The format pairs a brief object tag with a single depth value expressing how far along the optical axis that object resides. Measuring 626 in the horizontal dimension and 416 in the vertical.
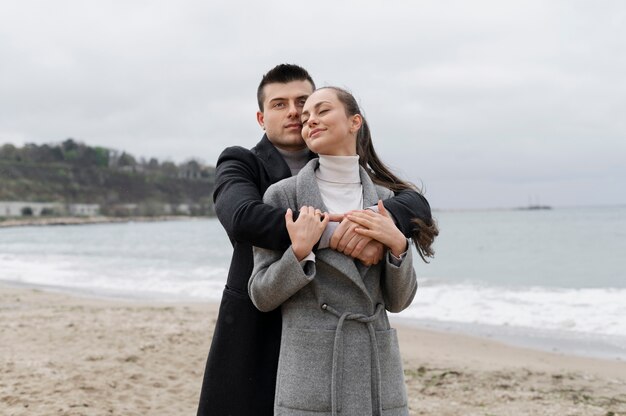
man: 1.71
